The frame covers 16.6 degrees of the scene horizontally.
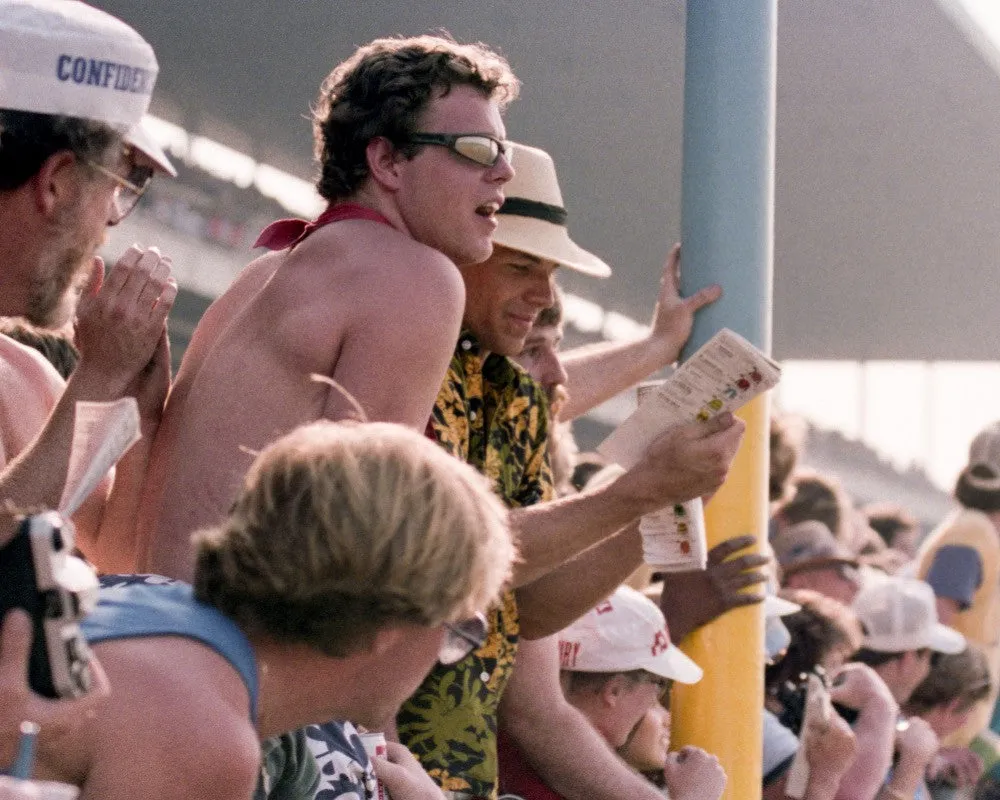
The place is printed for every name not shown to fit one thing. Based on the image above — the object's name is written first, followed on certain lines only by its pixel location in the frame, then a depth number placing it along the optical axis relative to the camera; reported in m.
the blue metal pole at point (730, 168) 7.53
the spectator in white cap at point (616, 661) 7.68
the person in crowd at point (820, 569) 12.24
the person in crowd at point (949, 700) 11.66
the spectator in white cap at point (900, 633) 11.35
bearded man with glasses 5.31
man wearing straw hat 6.02
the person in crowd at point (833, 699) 8.75
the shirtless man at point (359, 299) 5.27
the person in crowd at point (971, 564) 12.78
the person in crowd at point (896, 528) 18.20
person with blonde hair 3.80
